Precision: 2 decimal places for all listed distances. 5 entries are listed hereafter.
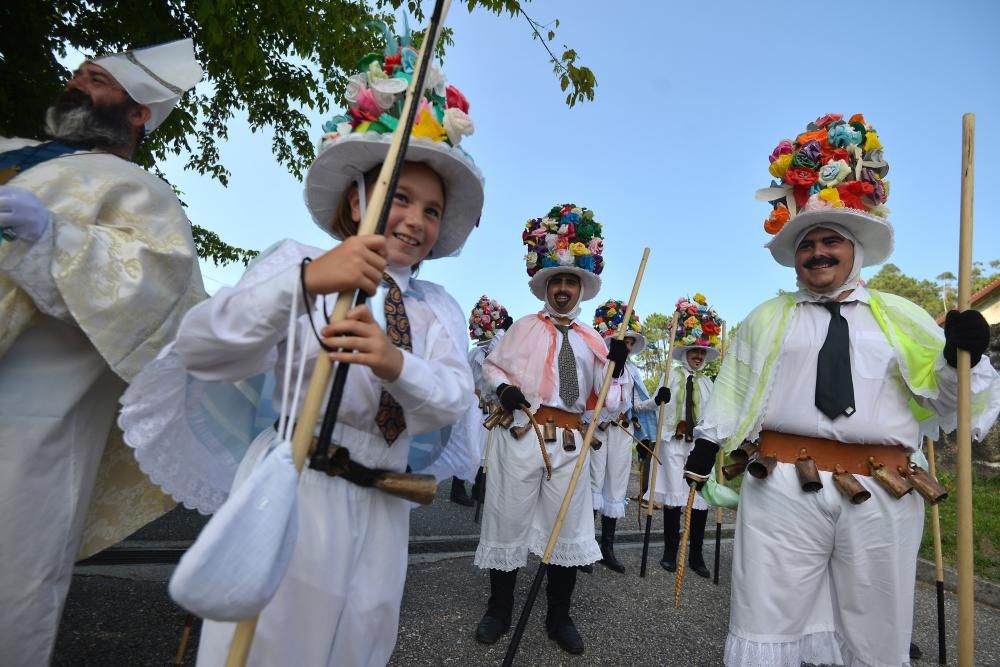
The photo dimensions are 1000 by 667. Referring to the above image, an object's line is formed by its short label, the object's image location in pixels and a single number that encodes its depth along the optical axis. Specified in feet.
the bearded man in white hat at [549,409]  11.96
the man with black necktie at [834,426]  8.06
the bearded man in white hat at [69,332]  5.81
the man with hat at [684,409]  19.16
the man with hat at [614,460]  17.93
